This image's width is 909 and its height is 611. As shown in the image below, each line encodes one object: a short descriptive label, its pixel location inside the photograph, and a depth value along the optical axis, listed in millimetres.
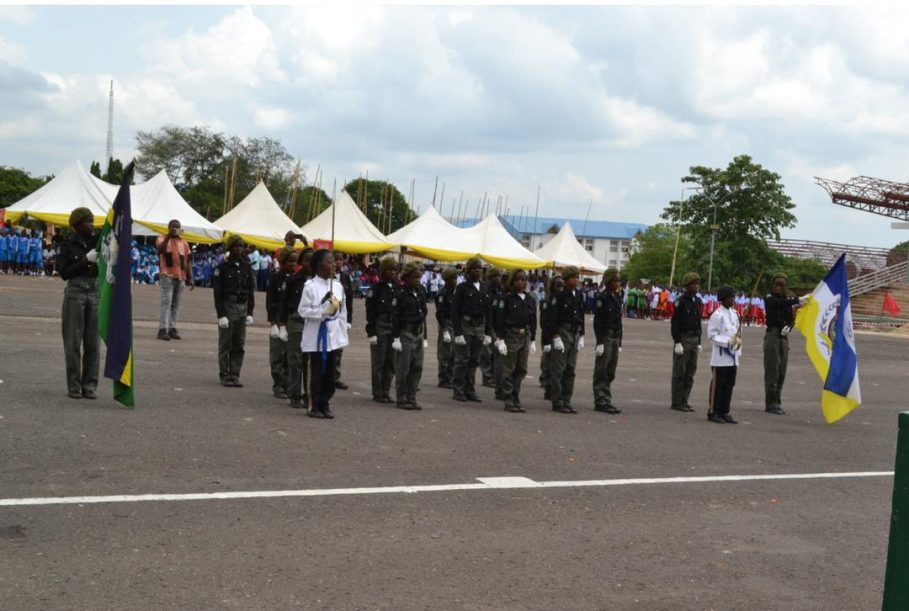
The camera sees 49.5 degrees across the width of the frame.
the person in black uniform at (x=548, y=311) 13375
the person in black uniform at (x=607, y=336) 13516
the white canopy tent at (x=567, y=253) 47438
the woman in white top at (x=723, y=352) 13375
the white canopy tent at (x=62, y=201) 35906
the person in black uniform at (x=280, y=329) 12469
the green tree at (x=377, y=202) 112688
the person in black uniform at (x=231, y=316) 12961
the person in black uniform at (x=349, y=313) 11992
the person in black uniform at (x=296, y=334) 11789
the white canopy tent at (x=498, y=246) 42719
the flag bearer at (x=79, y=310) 10750
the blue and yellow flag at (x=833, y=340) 13516
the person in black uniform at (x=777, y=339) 14945
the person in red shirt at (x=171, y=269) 17078
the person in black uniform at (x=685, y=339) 14273
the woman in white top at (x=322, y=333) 11031
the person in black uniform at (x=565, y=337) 13125
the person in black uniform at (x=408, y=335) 12367
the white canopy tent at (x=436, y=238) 42000
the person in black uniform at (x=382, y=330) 12672
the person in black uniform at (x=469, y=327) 13797
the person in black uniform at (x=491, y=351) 13789
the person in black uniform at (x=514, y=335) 13062
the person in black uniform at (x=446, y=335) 15039
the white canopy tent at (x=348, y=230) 41688
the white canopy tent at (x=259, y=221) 40031
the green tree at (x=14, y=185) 103838
